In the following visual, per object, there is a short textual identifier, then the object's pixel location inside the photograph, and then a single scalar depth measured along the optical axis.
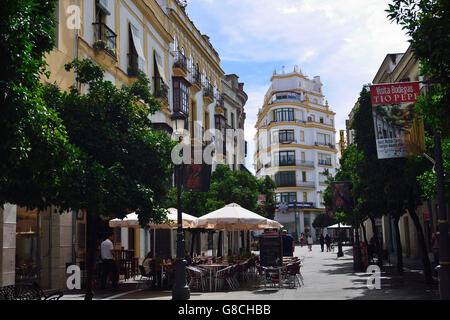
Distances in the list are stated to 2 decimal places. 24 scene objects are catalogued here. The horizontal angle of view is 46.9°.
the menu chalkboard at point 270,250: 18.45
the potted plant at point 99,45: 20.41
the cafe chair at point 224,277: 15.96
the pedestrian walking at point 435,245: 17.35
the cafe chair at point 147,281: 17.50
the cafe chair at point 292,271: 16.02
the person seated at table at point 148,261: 17.45
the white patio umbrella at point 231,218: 18.06
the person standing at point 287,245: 24.86
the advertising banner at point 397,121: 11.64
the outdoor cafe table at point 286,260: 19.89
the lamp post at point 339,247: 36.97
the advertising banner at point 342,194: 22.58
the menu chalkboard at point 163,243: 30.02
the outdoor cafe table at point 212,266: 16.59
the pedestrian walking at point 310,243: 50.78
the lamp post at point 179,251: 13.70
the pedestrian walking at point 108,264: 16.98
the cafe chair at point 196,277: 16.04
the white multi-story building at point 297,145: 82.62
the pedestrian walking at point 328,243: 50.41
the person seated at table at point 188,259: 18.92
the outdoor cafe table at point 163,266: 17.17
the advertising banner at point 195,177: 19.64
